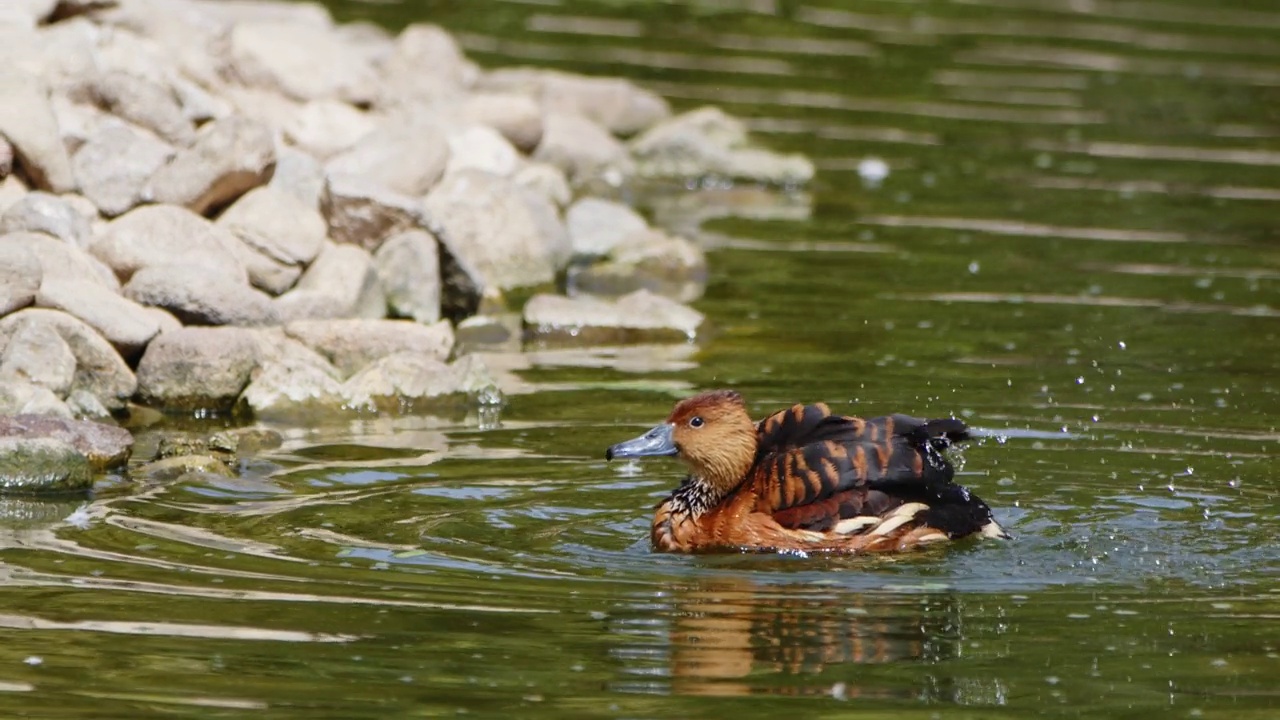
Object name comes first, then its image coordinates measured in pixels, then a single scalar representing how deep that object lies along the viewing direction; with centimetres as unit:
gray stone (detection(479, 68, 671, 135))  1958
